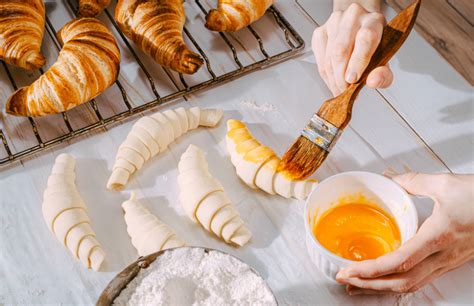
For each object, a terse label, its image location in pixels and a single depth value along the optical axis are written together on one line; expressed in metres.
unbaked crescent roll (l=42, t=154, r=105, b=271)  0.96
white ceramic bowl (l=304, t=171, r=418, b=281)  0.91
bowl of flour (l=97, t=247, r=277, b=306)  0.84
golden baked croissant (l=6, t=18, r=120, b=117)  1.12
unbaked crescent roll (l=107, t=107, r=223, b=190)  1.07
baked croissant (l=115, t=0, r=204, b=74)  1.20
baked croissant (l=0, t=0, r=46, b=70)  1.19
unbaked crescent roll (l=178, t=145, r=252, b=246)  0.99
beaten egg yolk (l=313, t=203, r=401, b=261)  0.93
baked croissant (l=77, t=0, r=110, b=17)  1.31
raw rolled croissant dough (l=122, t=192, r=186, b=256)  0.97
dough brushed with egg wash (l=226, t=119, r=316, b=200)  1.04
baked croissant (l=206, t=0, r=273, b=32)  1.28
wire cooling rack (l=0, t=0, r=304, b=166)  1.16
